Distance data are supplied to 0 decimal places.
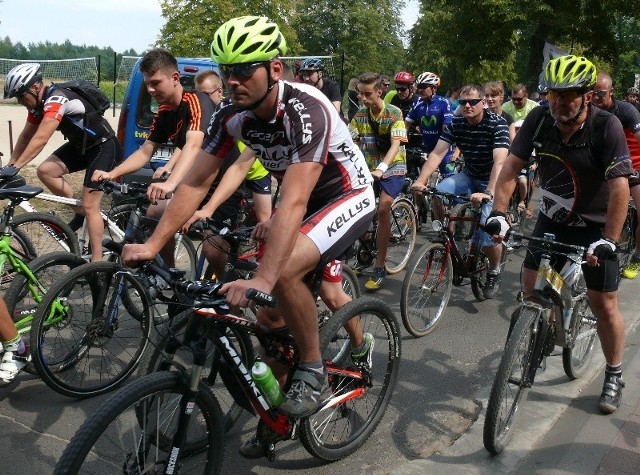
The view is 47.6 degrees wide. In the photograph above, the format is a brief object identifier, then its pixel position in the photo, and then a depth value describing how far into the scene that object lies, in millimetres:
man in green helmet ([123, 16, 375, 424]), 3002
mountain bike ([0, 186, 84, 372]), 4430
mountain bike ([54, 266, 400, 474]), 2609
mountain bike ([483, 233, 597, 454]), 3738
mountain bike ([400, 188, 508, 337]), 5746
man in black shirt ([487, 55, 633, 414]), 3926
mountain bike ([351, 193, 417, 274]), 7461
